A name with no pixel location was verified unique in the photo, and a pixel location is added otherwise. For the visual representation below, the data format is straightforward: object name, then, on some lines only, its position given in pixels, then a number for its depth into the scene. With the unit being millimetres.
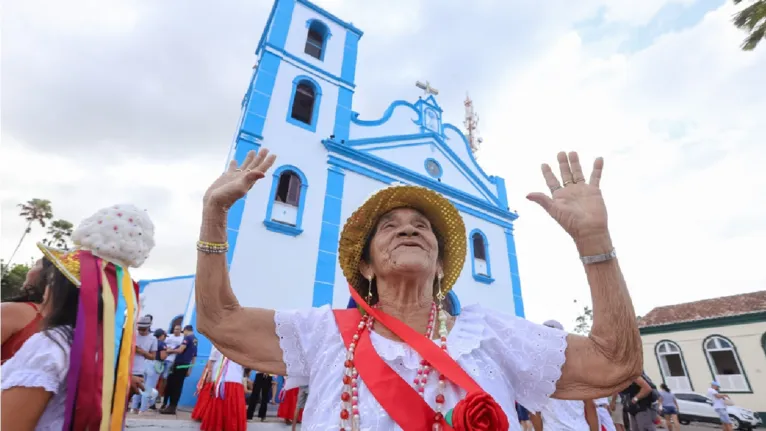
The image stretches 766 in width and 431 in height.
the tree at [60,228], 30681
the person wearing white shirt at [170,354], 6467
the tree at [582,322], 38419
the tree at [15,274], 21677
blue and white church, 8719
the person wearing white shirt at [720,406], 10632
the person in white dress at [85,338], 1501
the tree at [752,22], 8078
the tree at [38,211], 30797
